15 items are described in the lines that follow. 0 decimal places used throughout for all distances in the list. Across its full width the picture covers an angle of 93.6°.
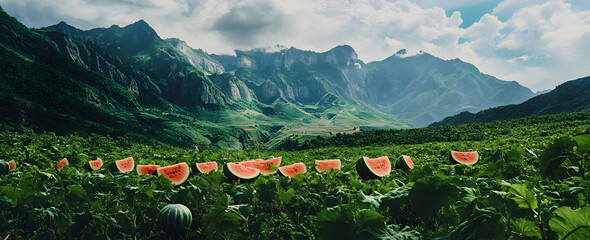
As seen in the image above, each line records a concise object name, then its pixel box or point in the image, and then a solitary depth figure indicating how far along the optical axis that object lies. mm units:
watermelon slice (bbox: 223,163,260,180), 5250
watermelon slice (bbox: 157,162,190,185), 5713
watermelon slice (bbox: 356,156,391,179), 5238
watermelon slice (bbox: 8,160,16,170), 6430
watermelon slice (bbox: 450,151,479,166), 7184
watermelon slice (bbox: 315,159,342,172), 6834
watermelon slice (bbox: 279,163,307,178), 6211
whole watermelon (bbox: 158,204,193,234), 3123
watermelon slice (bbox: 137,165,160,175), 6683
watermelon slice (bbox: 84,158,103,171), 7207
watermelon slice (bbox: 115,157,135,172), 6990
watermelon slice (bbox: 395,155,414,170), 6479
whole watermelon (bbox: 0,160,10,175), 5797
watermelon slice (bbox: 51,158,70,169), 7134
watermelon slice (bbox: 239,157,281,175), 6676
